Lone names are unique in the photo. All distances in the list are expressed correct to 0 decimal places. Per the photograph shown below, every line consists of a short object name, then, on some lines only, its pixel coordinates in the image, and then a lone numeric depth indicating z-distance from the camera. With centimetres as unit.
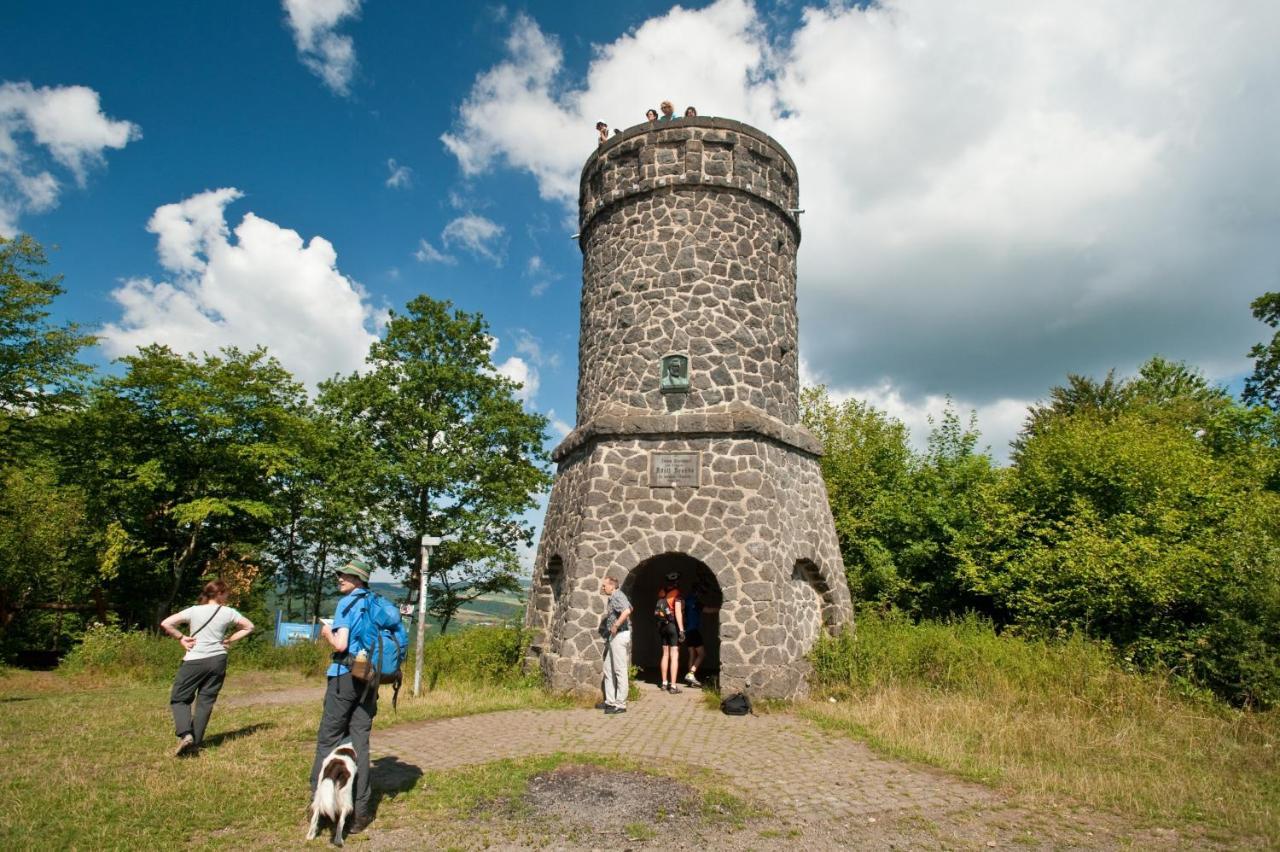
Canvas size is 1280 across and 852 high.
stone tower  1037
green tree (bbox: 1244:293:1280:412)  2016
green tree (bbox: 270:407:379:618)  2094
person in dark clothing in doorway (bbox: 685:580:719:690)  1192
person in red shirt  1073
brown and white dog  445
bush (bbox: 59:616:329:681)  1316
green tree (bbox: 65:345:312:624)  1798
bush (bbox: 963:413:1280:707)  966
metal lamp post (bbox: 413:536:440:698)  988
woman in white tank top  663
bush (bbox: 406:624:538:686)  1124
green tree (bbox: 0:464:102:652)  1516
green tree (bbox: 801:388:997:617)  1589
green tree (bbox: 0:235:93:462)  1496
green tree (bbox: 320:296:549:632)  2189
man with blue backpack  491
